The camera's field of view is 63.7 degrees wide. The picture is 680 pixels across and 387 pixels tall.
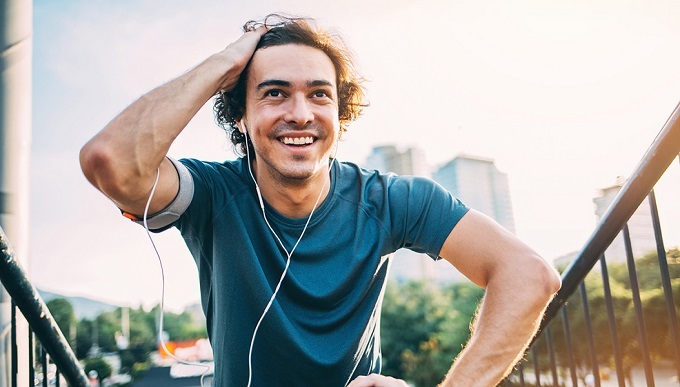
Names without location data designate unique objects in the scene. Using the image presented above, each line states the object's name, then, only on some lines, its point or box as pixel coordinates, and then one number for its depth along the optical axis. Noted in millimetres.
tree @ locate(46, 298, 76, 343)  42750
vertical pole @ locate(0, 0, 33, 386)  2260
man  1529
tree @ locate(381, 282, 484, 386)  34312
